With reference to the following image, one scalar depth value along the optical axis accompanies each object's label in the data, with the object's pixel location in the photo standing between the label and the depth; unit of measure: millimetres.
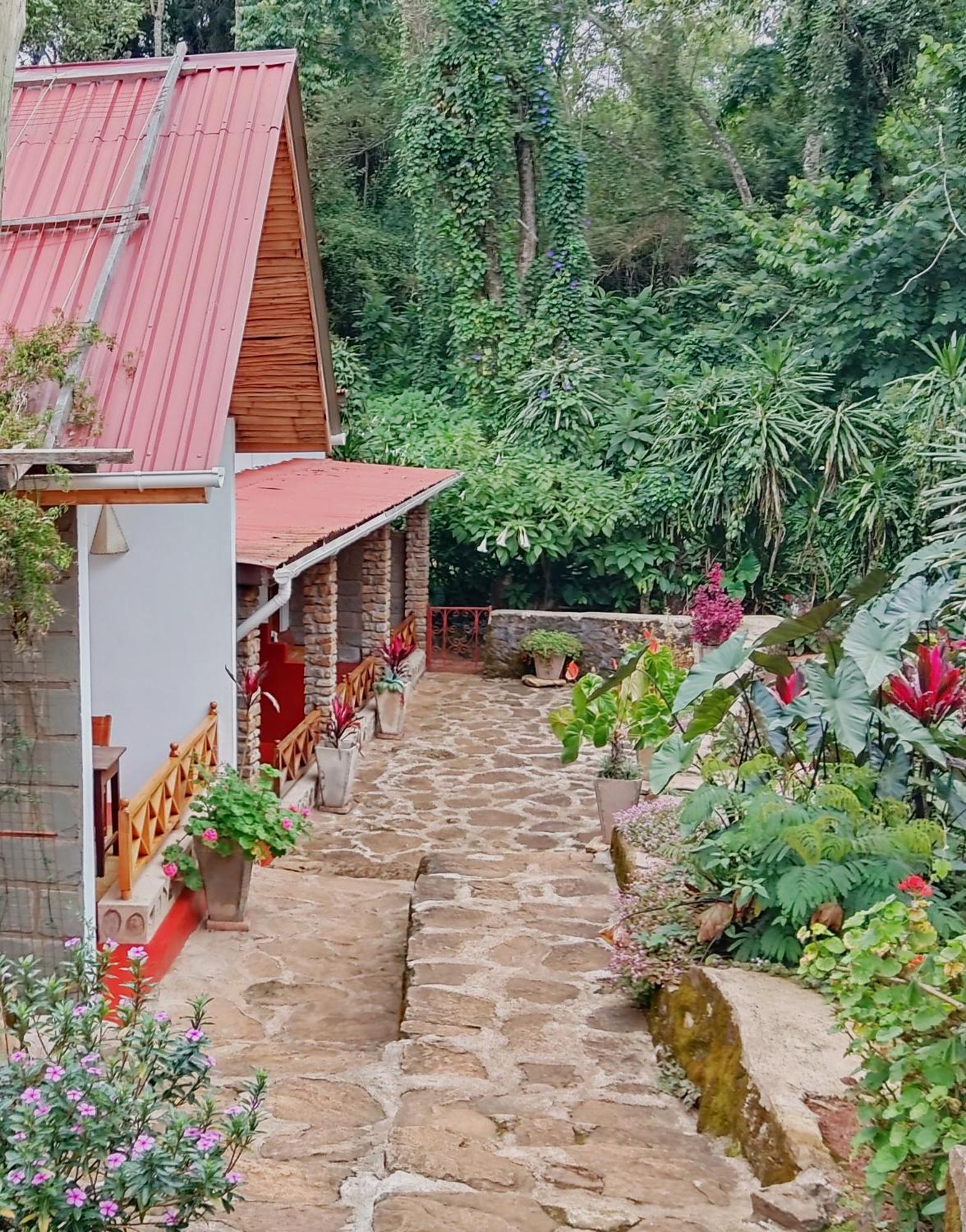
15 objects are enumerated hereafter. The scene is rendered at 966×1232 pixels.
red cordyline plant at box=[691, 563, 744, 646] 12562
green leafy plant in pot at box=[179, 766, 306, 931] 6367
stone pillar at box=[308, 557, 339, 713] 10289
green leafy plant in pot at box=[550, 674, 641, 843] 8930
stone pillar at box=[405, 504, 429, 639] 16203
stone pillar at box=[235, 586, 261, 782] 8430
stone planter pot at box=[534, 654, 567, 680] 15570
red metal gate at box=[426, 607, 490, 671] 16703
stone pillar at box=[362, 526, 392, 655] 13391
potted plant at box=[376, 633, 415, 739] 12641
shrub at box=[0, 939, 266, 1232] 2689
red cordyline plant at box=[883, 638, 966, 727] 5016
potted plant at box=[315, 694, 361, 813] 10164
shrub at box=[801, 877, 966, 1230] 2732
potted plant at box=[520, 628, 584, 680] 15477
